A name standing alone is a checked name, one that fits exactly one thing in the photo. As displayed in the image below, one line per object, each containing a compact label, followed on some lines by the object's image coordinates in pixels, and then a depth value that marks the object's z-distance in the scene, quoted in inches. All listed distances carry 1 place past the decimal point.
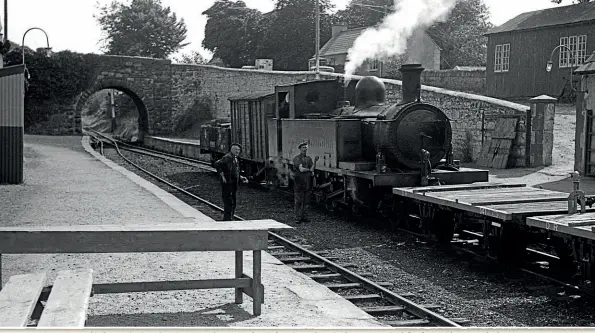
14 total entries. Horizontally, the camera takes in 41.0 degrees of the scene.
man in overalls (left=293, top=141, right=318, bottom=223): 535.2
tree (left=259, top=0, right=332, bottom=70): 2101.4
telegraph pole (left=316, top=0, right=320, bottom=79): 1181.1
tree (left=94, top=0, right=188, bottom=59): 2453.2
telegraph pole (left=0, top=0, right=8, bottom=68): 1082.7
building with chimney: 1824.6
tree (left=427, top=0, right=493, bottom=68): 1984.5
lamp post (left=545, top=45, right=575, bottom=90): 1187.1
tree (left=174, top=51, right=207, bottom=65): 2770.7
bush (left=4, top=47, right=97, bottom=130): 1653.5
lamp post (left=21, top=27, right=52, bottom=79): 1291.0
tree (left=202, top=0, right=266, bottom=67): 2267.5
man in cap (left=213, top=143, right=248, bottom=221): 511.2
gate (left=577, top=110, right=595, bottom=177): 705.0
